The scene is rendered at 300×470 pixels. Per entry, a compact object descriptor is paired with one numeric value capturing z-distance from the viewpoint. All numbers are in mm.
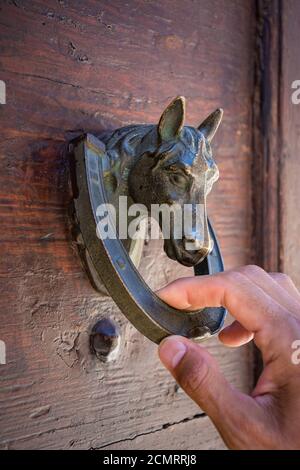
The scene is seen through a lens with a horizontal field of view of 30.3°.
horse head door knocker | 583
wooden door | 619
